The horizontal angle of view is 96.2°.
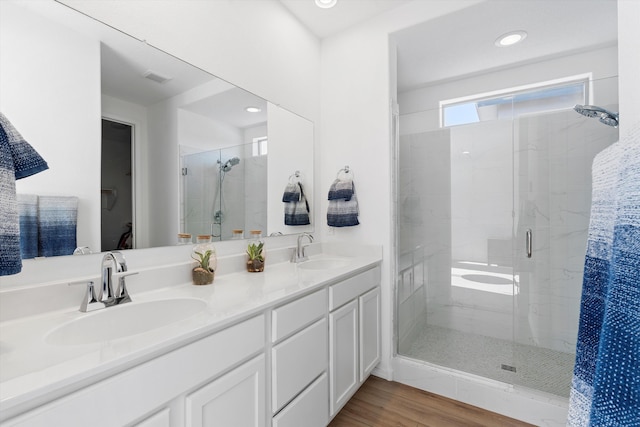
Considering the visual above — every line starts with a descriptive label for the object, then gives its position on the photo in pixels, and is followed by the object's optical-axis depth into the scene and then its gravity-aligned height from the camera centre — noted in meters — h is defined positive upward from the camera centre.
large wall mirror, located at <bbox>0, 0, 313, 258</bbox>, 0.99 +0.37
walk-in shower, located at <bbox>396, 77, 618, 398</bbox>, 2.07 -0.24
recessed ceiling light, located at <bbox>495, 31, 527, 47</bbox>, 2.19 +1.35
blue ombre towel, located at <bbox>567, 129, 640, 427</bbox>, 0.36 -0.14
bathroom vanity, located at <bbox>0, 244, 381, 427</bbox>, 0.63 -0.41
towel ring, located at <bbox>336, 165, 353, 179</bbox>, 2.28 +0.32
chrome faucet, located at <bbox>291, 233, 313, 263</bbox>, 2.01 -0.30
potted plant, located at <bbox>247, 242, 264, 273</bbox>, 1.67 -0.27
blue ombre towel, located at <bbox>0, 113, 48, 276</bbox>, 0.71 +0.06
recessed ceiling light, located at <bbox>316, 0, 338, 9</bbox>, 2.03 +1.49
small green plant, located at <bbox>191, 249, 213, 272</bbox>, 1.40 -0.23
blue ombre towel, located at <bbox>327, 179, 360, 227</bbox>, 2.17 +0.03
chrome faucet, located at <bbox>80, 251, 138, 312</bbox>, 1.00 -0.27
